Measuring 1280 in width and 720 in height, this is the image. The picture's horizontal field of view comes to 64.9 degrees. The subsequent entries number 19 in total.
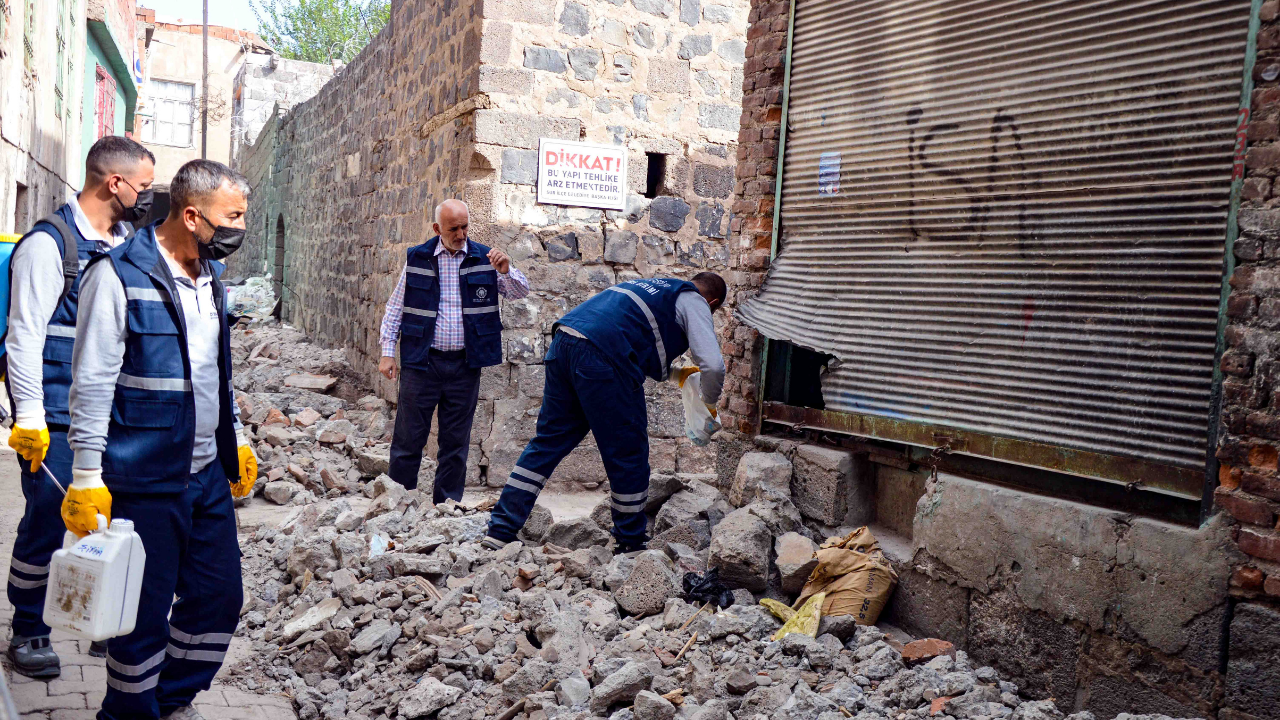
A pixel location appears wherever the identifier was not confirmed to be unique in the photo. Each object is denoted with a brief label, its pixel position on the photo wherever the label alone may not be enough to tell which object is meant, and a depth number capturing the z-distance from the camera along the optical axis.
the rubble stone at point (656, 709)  3.25
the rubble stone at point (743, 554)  4.21
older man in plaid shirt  6.12
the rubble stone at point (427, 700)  3.55
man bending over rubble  4.86
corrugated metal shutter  3.19
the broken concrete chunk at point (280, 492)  6.77
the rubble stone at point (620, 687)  3.41
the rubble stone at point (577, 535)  5.12
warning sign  7.09
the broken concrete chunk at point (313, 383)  9.61
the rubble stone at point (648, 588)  4.19
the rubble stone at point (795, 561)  4.13
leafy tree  37.09
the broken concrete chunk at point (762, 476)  4.70
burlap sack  3.96
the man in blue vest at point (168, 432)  2.82
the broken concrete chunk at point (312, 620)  4.32
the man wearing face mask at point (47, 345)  3.39
